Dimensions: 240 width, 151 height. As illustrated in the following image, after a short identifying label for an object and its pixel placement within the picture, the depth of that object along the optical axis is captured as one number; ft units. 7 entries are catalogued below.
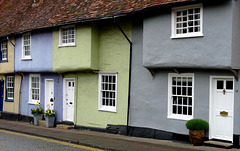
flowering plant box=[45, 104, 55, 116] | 61.98
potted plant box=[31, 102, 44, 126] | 64.85
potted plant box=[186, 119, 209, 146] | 39.91
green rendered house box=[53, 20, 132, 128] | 51.26
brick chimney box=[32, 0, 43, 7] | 73.20
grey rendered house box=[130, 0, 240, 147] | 38.42
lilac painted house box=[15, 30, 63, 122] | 62.34
